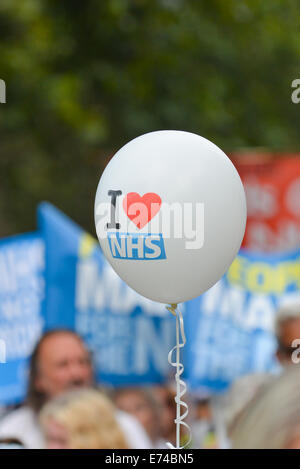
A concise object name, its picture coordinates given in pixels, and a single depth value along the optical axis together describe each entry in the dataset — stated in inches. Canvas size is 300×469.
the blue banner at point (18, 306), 293.6
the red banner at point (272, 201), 422.6
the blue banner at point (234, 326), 300.7
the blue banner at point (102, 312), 296.4
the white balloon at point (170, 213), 182.4
